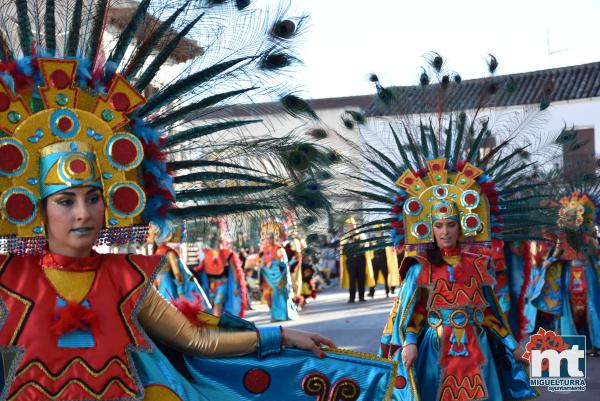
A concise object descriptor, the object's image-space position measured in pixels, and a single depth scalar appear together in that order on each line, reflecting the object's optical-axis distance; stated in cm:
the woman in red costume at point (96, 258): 355
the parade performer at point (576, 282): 1303
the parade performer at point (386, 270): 2383
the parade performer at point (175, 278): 1392
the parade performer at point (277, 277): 1898
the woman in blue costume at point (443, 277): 666
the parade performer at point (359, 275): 2203
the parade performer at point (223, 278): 1622
